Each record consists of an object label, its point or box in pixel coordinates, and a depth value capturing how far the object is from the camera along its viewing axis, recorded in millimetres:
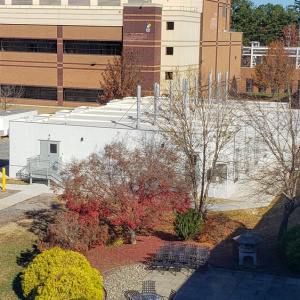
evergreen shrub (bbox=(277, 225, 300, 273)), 17203
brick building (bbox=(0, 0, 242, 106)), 56844
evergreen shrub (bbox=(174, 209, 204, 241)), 20141
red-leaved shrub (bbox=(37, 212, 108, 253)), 17953
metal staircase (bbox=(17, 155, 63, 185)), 28547
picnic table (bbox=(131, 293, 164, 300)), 14781
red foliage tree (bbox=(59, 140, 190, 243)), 18484
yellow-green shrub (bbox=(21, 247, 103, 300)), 14445
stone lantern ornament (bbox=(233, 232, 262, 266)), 17969
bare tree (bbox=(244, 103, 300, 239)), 18562
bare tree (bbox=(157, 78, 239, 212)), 22484
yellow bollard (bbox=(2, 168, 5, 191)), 28141
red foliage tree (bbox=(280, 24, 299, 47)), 98475
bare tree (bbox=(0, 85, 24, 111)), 58466
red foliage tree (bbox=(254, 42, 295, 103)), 59288
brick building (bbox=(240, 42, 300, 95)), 69412
